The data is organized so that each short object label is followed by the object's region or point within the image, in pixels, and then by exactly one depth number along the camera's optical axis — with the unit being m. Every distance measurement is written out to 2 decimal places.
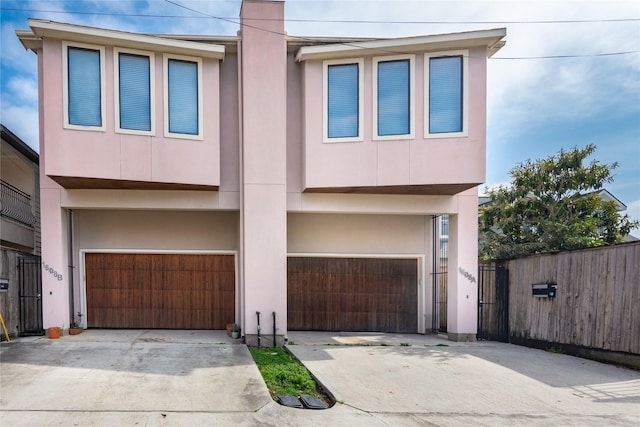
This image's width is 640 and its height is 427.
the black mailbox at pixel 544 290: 8.09
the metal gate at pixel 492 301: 9.45
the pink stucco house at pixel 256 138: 7.90
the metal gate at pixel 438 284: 10.37
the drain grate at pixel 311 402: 4.85
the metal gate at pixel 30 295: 8.59
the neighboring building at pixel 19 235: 8.20
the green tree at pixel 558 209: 9.78
